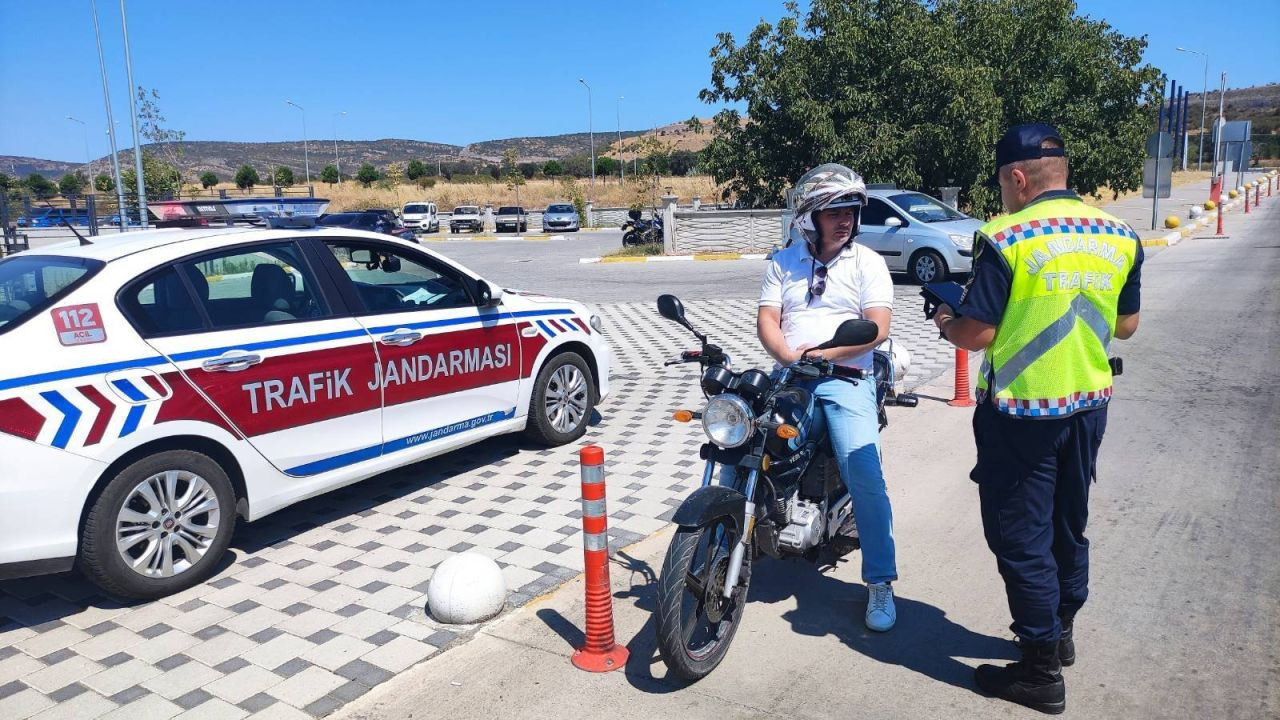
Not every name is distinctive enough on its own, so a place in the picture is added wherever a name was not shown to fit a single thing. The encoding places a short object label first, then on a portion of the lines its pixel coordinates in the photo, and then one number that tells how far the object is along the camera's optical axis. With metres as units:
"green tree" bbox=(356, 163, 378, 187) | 76.38
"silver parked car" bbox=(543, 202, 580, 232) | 45.53
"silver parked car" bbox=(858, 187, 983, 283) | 15.99
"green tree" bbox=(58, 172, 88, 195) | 66.06
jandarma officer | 3.11
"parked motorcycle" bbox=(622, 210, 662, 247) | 29.62
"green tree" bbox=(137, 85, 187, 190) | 37.69
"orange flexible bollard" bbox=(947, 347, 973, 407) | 7.94
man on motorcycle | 3.87
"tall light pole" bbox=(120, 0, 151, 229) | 25.06
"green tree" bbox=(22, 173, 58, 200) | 61.69
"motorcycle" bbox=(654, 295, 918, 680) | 3.37
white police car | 4.10
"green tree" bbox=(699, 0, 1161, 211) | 23.03
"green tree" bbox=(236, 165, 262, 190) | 72.31
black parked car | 24.71
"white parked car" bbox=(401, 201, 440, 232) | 48.72
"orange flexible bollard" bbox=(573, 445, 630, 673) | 3.58
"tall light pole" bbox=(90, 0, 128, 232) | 22.97
